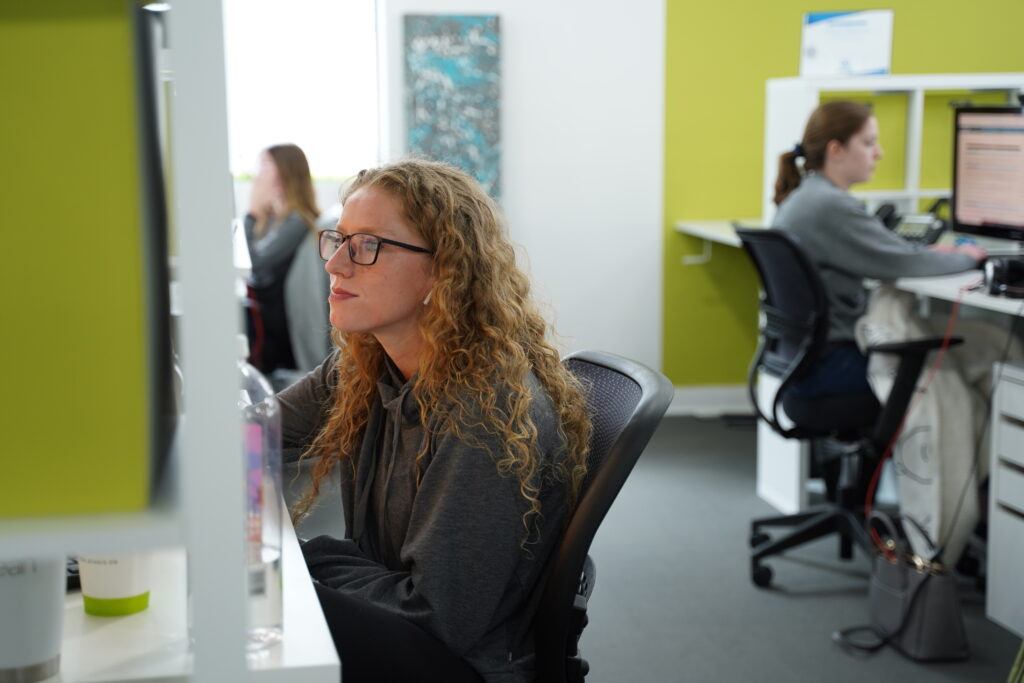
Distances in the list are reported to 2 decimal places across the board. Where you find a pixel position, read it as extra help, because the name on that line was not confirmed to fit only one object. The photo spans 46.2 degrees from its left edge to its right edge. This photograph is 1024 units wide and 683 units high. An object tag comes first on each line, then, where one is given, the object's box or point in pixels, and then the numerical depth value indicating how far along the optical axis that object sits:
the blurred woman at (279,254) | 4.20
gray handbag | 2.66
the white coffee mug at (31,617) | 0.88
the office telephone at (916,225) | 3.63
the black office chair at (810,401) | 3.04
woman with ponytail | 3.16
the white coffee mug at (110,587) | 1.07
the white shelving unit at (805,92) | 3.79
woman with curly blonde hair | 1.29
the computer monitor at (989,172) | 3.20
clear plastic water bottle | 0.91
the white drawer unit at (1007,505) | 2.78
